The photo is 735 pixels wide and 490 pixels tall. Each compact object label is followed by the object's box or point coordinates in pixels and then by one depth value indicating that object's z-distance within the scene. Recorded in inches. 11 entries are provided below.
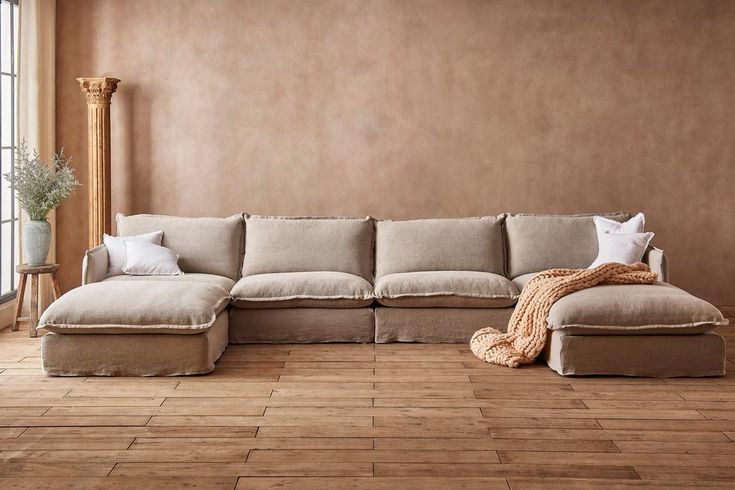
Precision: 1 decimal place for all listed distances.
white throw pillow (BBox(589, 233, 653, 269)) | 217.2
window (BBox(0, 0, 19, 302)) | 239.3
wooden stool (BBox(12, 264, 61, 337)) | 223.0
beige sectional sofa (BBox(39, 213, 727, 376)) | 178.4
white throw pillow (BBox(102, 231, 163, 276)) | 220.4
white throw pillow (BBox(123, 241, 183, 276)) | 217.8
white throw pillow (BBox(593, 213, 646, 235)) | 226.4
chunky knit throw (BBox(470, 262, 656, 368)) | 187.0
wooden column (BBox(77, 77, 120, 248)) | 248.5
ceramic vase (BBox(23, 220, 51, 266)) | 225.9
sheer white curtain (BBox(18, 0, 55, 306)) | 242.7
